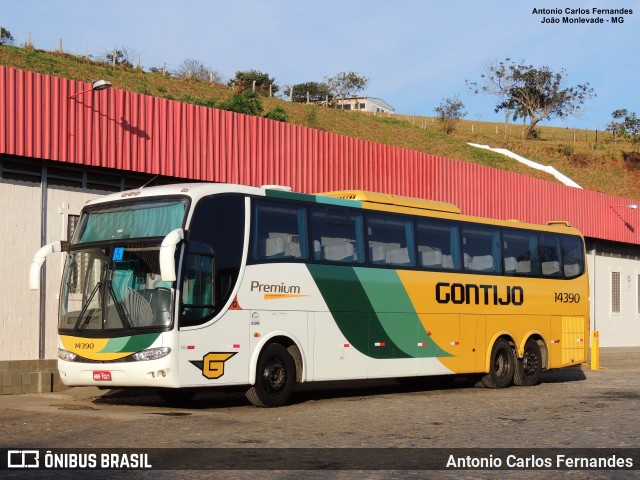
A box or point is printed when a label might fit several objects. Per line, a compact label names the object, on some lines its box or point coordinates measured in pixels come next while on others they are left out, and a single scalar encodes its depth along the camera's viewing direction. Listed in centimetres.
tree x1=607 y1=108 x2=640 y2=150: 8231
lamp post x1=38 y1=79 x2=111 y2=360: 1792
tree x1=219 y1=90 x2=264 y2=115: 5525
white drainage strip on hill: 6166
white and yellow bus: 1395
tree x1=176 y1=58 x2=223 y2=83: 7581
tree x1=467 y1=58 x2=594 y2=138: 9469
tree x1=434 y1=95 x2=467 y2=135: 9897
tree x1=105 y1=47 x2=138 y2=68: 7050
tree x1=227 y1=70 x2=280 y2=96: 8331
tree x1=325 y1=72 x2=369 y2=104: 10219
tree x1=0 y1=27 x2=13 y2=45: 6626
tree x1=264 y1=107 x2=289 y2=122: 5874
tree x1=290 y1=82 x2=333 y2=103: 10212
